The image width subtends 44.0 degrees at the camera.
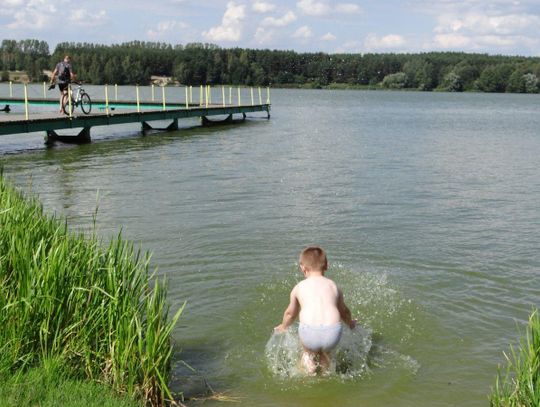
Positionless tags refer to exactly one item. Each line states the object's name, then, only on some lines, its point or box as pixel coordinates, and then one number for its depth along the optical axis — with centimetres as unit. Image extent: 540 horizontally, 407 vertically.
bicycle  2952
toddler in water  630
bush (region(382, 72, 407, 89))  16275
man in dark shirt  2539
